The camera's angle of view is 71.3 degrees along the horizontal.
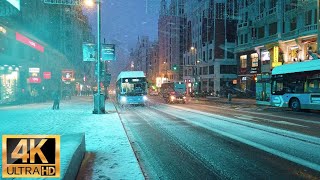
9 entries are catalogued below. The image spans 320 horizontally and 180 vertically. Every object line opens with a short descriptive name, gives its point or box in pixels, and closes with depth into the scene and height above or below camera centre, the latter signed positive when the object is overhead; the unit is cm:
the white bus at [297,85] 1504 +9
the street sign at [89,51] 1549 +250
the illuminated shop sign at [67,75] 3673 +200
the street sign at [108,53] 1598 +245
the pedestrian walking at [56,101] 1811 -113
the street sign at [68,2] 1690 +660
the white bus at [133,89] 2280 -21
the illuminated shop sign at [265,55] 3349 +476
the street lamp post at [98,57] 1487 +208
